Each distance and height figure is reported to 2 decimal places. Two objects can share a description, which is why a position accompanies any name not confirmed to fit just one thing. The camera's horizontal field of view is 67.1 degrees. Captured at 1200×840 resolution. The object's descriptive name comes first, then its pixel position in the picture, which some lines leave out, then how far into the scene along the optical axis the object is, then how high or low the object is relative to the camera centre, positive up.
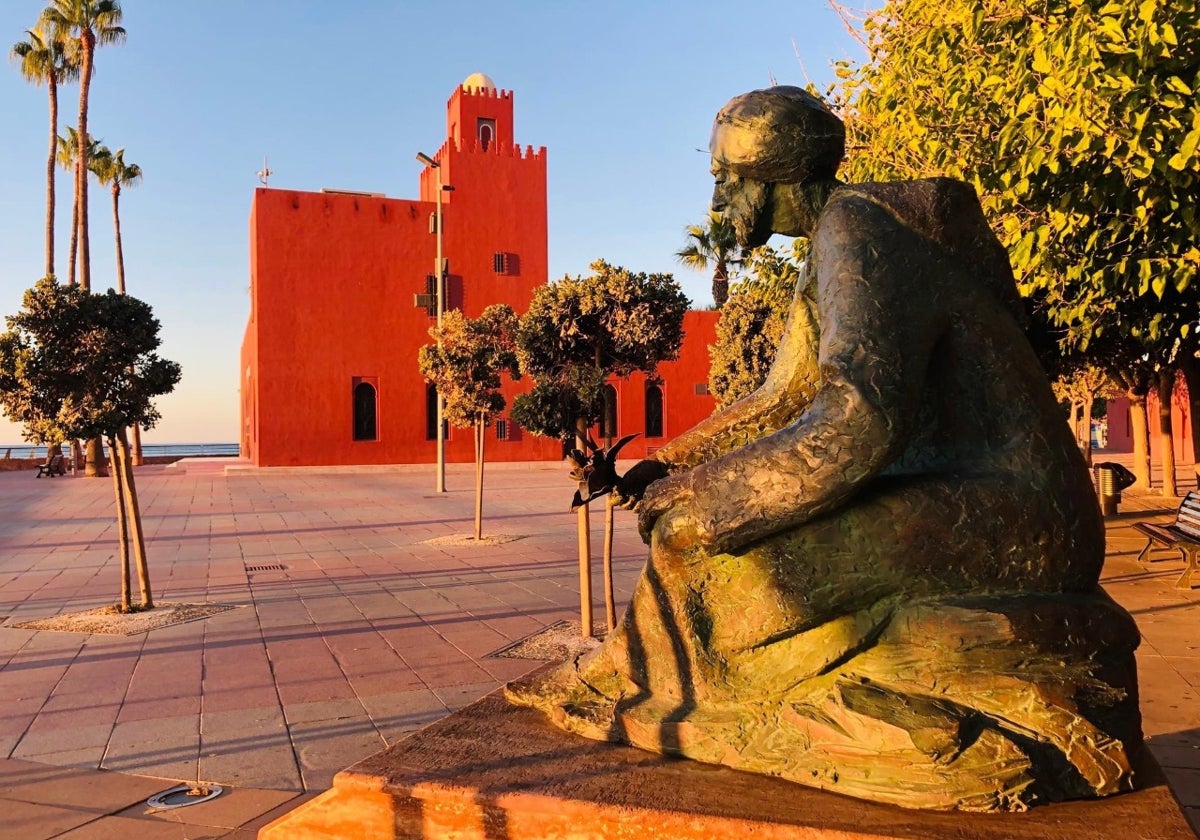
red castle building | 30.34 +5.38
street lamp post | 21.88 +0.07
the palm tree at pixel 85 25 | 25.03 +11.99
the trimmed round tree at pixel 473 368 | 12.84 +1.11
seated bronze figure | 1.47 -0.21
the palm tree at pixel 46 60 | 26.95 +11.87
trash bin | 13.66 -0.73
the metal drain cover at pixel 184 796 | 3.73 -1.45
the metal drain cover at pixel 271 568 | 10.23 -1.35
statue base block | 1.41 -0.61
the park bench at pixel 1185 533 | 8.54 -1.00
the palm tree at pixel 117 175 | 31.53 +10.01
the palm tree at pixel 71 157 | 29.56 +9.83
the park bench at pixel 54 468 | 29.00 -0.45
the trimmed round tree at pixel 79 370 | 7.57 +0.71
